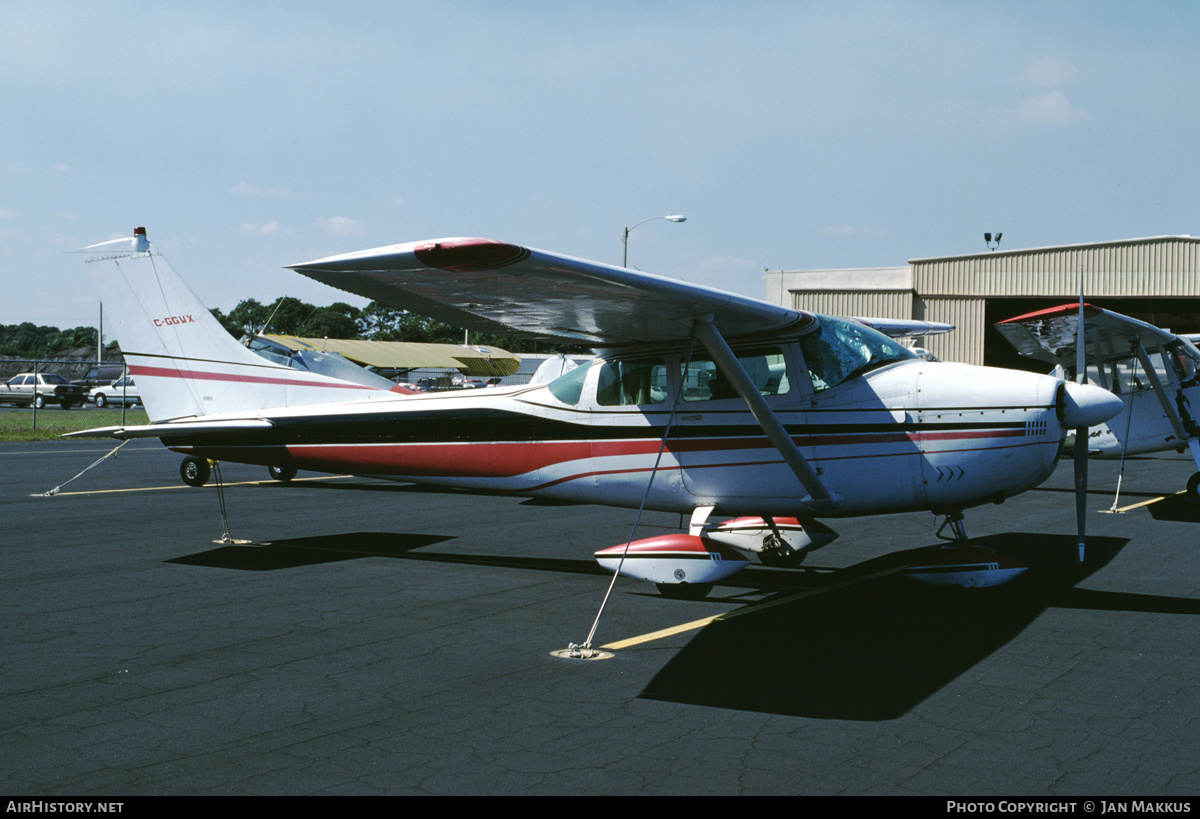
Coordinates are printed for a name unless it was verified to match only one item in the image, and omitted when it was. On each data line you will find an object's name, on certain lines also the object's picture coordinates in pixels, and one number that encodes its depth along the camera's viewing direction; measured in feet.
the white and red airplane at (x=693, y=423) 21.57
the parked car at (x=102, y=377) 184.53
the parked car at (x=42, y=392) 154.64
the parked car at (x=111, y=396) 161.89
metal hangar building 119.34
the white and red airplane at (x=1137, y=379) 43.47
